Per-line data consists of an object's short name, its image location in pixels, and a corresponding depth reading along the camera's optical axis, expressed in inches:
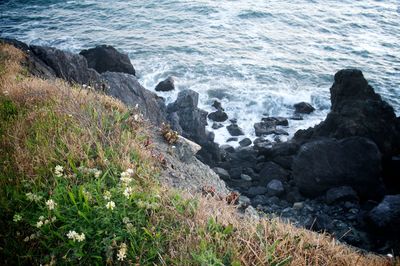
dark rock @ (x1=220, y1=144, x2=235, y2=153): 673.0
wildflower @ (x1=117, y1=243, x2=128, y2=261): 130.8
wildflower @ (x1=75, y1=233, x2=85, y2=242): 132.6
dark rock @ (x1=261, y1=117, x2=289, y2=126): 776.9
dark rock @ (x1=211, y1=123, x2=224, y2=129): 756.8
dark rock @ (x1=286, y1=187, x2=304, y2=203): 510.9
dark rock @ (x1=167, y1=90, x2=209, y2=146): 645.3
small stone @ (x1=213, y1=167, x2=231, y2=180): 555.1
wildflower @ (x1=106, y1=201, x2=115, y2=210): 141.9
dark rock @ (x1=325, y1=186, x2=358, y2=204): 492.7
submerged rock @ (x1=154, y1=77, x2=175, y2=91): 890.7
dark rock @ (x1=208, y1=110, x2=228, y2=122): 789.2
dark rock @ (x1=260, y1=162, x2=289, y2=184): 561.3
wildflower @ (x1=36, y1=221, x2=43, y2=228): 139.4
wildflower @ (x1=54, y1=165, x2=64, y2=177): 162.5
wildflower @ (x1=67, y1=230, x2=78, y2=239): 133.2
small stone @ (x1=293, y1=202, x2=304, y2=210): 490.3
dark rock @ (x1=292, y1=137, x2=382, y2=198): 515.2
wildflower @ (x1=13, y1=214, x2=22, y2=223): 143.3
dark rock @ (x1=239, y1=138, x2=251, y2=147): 702.5
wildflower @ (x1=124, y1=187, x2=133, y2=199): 152.2
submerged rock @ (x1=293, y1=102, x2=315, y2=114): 820.6
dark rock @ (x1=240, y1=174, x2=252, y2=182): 565.0
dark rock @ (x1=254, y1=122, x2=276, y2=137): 739.1
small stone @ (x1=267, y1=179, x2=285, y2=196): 524.1
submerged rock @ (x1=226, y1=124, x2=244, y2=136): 740.6
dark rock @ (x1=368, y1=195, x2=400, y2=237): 416.8
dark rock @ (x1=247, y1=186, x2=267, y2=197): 525.0
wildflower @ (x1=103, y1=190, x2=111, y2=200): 149.7
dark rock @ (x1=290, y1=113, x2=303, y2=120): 804.0
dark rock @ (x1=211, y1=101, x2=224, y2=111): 832.8
